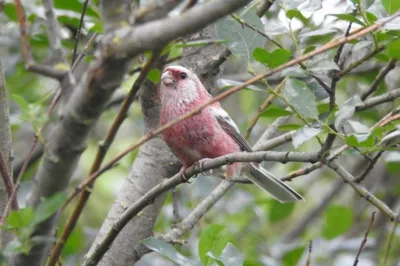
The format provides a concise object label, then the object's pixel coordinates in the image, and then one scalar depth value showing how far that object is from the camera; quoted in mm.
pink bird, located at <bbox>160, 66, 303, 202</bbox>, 7848
